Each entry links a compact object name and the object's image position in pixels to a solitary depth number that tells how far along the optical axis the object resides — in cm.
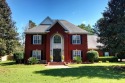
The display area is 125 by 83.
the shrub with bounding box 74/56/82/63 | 1537
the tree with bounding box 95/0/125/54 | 1012
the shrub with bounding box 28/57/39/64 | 1487
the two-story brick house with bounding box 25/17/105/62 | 1586
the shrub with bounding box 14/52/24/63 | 1565
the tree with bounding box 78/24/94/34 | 3811
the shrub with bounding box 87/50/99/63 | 1569
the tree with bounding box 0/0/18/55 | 1062
